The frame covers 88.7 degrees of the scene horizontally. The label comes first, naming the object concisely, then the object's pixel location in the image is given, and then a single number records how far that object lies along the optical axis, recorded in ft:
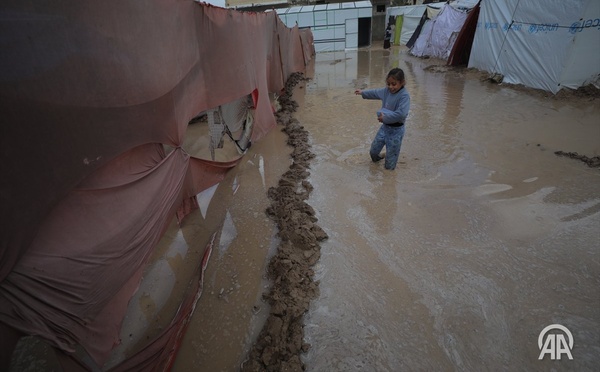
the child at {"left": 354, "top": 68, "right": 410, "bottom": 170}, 13.14
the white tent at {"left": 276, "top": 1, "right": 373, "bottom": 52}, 76.07
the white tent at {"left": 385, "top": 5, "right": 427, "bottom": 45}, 75.10
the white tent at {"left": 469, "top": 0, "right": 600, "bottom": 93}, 23.93
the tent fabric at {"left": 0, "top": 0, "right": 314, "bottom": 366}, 4.32
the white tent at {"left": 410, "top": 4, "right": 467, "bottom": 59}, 48.55
